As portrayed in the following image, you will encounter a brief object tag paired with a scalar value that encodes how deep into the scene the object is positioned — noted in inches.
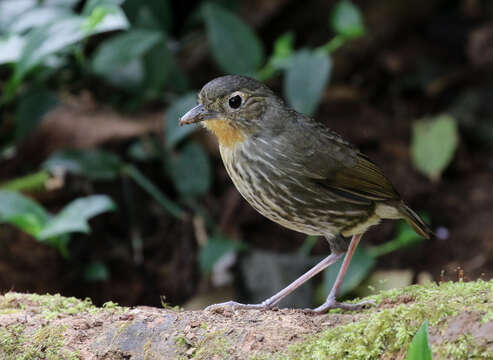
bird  280.1
